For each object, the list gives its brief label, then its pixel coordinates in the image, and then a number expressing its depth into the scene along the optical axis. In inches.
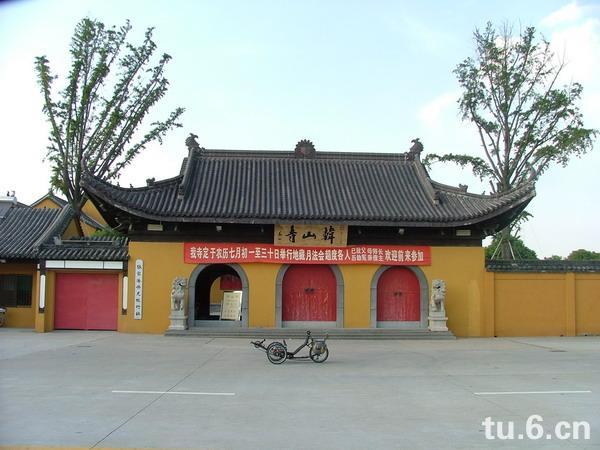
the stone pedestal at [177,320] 683.3
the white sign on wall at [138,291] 706.2
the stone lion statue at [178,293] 675.4
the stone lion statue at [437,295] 689.6
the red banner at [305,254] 709.9
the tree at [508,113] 952.9
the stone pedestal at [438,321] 699.4
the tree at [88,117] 957.8
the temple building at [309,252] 697.6
